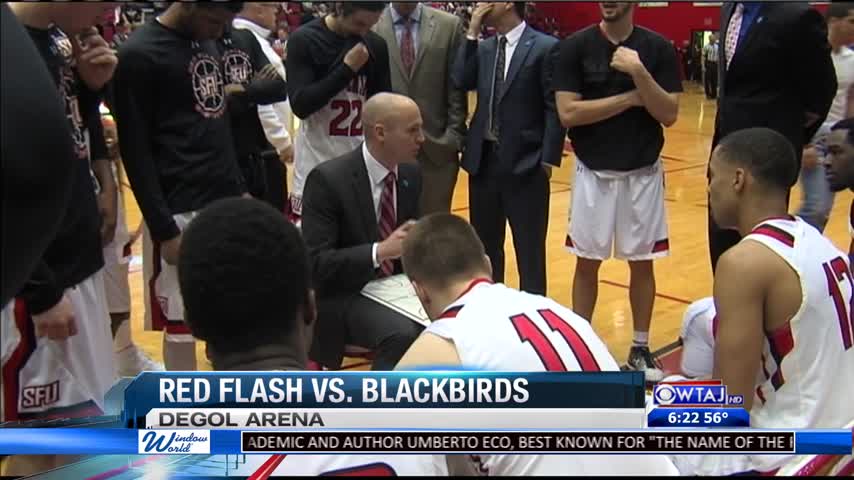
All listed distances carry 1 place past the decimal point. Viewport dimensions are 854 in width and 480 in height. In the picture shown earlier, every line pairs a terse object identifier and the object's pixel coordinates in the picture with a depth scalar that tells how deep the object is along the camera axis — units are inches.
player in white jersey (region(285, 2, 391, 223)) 122.6
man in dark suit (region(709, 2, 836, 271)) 109.8
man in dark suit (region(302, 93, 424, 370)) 96.3
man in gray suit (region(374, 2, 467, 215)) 136.1
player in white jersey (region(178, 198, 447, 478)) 43.6
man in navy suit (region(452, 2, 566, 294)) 128.6
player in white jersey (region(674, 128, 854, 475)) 69.7
